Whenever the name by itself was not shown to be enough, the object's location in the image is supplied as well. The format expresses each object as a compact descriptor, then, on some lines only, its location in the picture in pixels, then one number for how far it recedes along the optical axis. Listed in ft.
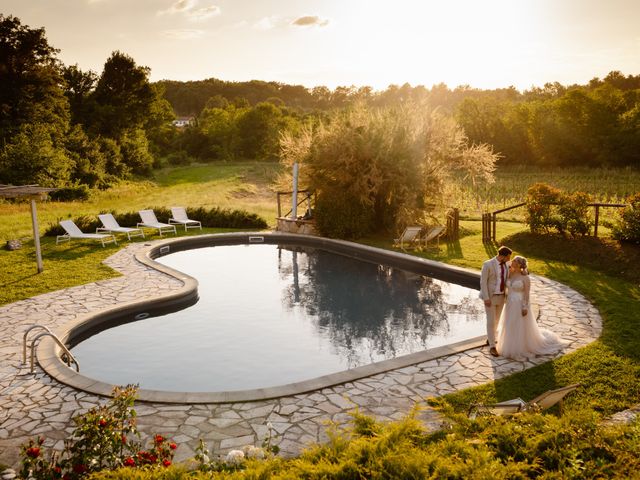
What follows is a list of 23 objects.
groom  24.61
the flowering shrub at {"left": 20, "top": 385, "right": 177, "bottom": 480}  13.15
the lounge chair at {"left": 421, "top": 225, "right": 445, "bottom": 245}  52.70
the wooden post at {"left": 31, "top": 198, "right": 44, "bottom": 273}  41.55
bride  23.99
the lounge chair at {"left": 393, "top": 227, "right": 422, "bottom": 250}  52.42
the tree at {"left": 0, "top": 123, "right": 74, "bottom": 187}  104.63
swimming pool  26.35
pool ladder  22.51
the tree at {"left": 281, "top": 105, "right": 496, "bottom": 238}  58.44
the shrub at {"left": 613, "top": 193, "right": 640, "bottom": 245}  39.88
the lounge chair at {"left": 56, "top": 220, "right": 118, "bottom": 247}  54.49
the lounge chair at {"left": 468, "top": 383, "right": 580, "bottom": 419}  16.30
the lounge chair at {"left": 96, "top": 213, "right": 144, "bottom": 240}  58.08
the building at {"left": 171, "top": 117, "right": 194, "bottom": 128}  314.18
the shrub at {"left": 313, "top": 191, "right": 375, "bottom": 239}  59.06
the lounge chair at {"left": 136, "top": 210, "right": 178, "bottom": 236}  61.26
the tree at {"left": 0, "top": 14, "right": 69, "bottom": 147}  116.37
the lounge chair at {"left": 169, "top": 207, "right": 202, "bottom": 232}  66.39
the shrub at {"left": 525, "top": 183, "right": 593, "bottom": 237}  45.44
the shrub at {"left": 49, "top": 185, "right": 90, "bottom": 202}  105.09
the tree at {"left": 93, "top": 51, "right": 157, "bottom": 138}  156.76
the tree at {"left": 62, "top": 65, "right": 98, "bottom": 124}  154.30
